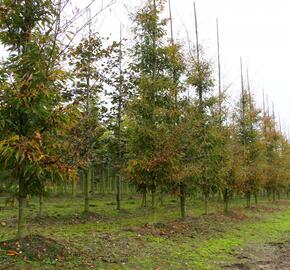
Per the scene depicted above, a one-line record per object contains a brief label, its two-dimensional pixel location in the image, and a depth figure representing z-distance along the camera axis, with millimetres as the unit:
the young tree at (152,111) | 9822
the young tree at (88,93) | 5735
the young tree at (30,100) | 5004
